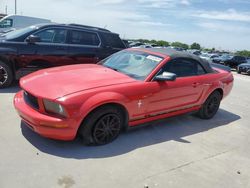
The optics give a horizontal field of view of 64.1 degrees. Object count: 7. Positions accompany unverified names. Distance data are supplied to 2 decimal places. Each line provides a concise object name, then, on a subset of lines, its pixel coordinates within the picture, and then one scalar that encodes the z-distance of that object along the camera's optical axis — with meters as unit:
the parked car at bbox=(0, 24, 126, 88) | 4.74
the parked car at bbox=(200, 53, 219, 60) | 20.61
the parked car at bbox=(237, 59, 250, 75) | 14.50
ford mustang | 2.65
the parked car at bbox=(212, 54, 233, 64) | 18.13
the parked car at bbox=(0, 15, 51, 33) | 14.40
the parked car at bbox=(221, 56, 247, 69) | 17.76
